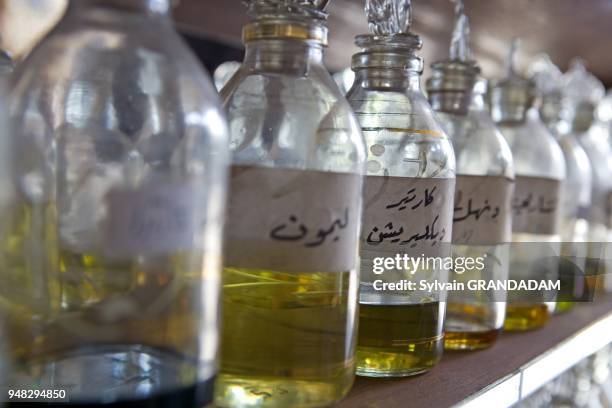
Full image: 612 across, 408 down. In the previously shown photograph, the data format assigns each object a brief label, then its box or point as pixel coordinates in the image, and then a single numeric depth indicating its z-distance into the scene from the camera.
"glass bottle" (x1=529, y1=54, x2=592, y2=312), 0.79
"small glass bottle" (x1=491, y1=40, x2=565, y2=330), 0.67
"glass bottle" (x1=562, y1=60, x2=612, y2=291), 0.90
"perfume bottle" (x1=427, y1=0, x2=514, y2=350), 0.55
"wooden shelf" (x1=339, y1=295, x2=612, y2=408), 0.42
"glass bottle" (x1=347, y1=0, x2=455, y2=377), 0.45
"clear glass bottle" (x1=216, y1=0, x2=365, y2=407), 0.35
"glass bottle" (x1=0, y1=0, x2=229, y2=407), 0.30
